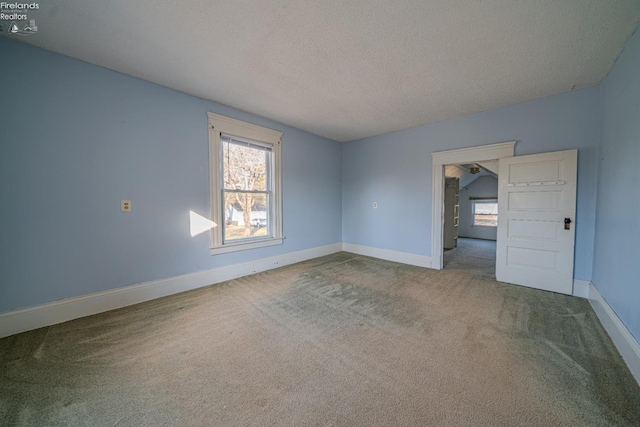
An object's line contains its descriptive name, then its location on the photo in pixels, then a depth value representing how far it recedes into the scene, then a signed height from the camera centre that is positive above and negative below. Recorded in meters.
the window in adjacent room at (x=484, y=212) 7.64 -0.25
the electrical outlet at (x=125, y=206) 2.55 -0.02
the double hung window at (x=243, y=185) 3.31 +0.33
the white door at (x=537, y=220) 2.89 -0.21
